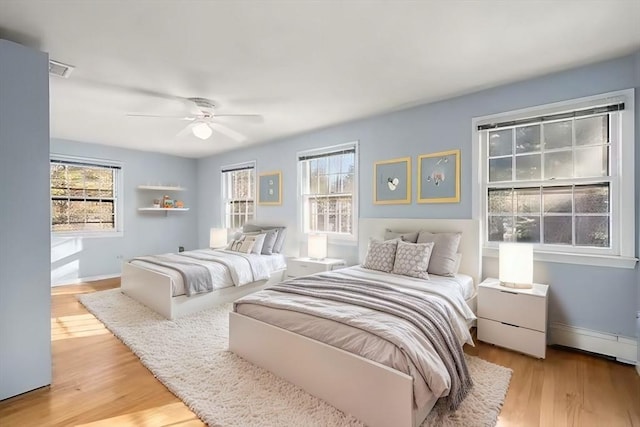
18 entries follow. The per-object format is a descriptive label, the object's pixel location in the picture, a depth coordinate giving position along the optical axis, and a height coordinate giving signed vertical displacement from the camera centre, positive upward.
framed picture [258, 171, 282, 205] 5.25 +0.44
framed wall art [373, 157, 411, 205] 3.75 +0.39
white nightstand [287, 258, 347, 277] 4.07 -0.70
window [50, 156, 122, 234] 5.18 +0.33
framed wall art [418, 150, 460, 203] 3.37 +0.39
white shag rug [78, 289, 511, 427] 1.84 -1.20
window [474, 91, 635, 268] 2.55 +0.32
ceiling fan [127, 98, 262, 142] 3.37 +1.19
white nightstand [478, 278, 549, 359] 2.56 -0.90
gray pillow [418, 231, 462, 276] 3.05 -0.41
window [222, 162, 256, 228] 5.90 +0.39
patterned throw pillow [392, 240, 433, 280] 2.96 -0.46
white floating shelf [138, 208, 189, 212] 6.02 +0.10
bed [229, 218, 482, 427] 1.63 -0.99
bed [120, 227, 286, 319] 3.52 -0.89
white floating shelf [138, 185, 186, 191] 5.99 +0.52
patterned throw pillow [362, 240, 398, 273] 3.21 -0.45
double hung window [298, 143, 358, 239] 4.35 +0.34
